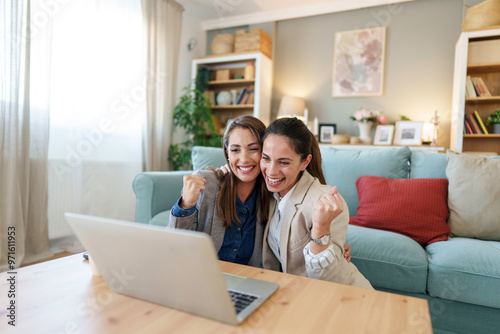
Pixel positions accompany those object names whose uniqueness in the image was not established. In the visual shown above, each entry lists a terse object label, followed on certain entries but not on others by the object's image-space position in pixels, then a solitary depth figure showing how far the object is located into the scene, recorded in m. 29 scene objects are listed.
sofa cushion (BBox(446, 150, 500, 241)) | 1.72
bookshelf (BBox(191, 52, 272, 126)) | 3.98
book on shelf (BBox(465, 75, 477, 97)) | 3.20
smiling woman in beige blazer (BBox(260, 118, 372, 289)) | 0.96
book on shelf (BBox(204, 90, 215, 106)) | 4.40
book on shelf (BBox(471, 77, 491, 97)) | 3.20
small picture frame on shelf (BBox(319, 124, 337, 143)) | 3.93
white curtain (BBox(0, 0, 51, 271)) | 2.24
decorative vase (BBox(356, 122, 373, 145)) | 3.67
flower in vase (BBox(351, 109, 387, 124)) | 3.61
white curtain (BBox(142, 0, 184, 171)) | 3.53
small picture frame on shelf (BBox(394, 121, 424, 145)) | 3.47
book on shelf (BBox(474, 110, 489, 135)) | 3.19
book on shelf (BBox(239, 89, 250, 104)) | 4.17
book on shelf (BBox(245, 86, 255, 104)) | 4.14
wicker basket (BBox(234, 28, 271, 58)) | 3.94
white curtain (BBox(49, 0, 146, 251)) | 2.67
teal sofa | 1.38
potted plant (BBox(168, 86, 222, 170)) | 3.81
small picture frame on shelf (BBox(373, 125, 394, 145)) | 3.58
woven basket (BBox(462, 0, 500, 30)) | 3.02
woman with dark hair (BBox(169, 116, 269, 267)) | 1.20
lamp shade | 3.90
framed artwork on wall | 3.80
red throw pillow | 1.74
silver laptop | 0.56
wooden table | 0.61
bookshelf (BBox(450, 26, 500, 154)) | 3.12
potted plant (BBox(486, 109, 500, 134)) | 3.17
